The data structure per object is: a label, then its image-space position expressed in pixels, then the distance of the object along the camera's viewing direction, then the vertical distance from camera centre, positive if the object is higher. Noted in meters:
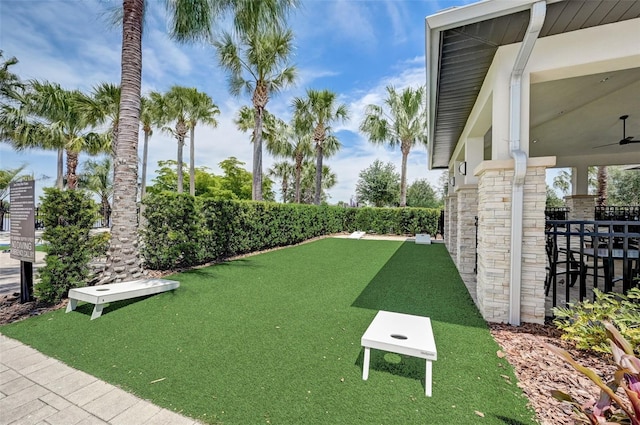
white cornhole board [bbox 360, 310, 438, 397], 2.30 -1.15
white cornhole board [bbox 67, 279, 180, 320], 3.94 -1.28
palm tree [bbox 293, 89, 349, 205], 17.19 +6.28
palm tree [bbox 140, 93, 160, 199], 19.11 +6.51
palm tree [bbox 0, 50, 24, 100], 7.41 +3.57
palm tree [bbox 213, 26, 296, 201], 11.89 +6.41
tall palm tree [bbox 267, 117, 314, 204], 19.17 +5.32
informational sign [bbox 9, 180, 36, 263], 4.61 -0.21
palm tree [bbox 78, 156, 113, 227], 33.34 +3.96
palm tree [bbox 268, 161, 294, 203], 35.62 +5.22
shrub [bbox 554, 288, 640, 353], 2.62 -1.13
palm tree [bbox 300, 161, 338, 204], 33.97 +4.32
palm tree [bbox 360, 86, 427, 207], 17.67 +5.97
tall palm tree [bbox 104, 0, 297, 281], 5.26 +1.04
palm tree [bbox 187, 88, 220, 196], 19.19 +7.04
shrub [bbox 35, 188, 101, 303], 4.54 -0.56
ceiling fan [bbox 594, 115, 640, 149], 6.87 +2.36
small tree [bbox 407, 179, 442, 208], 29.03 +2.03
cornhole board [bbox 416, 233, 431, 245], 12.51 -1.15
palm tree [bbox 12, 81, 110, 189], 13.85 +4.44
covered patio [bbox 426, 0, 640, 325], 3.21 +1.93
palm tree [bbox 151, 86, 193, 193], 18.75 +6.94
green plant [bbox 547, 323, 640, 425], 1.56 -1.03
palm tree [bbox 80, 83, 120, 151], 13.67 +5.20
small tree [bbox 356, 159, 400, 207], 23.81 +2.44
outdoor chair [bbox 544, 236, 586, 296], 3.94 -0.71
